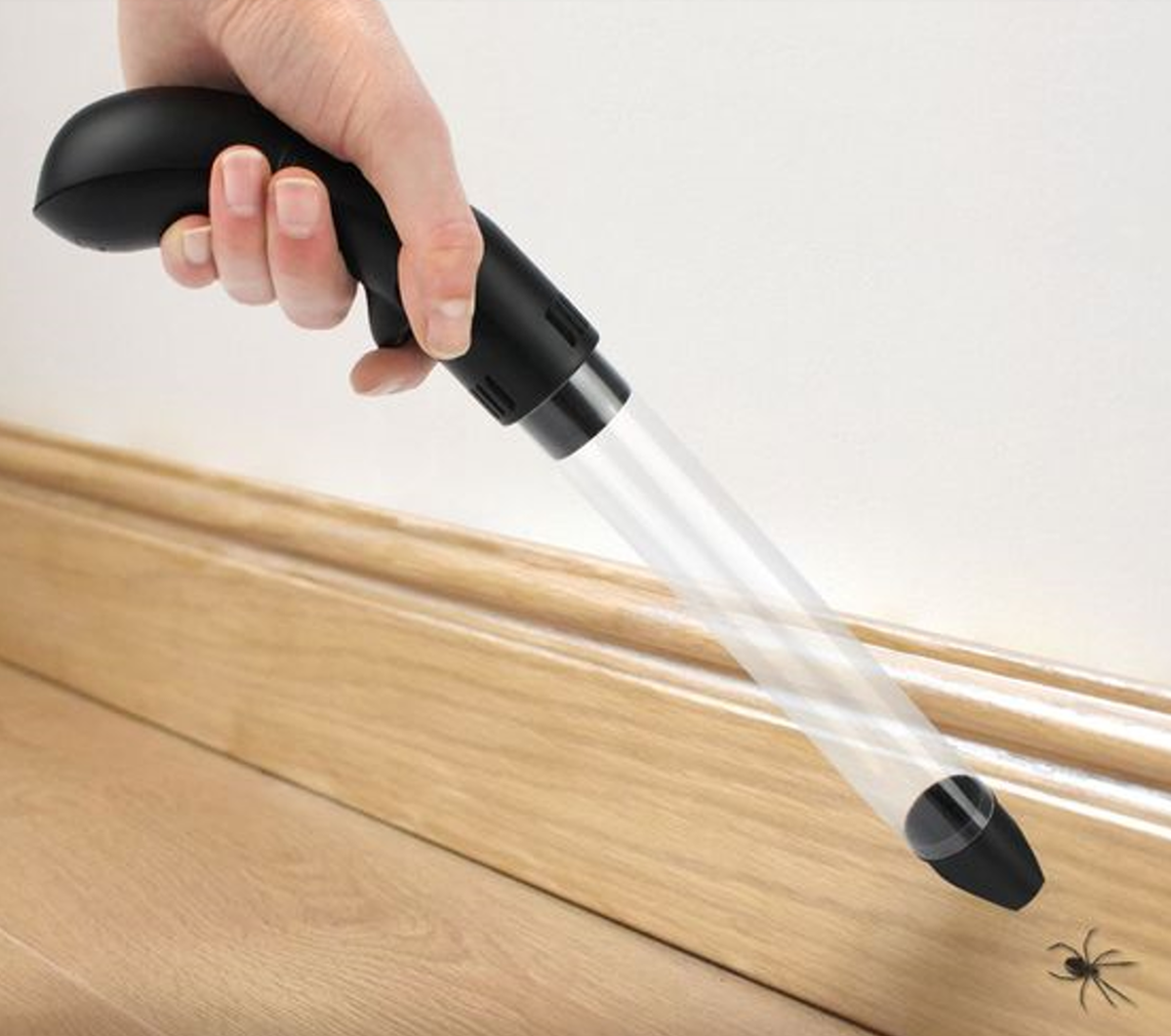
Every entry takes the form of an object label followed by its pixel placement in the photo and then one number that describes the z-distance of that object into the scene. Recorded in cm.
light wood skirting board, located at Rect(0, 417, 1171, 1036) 44
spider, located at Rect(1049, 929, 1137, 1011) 44
